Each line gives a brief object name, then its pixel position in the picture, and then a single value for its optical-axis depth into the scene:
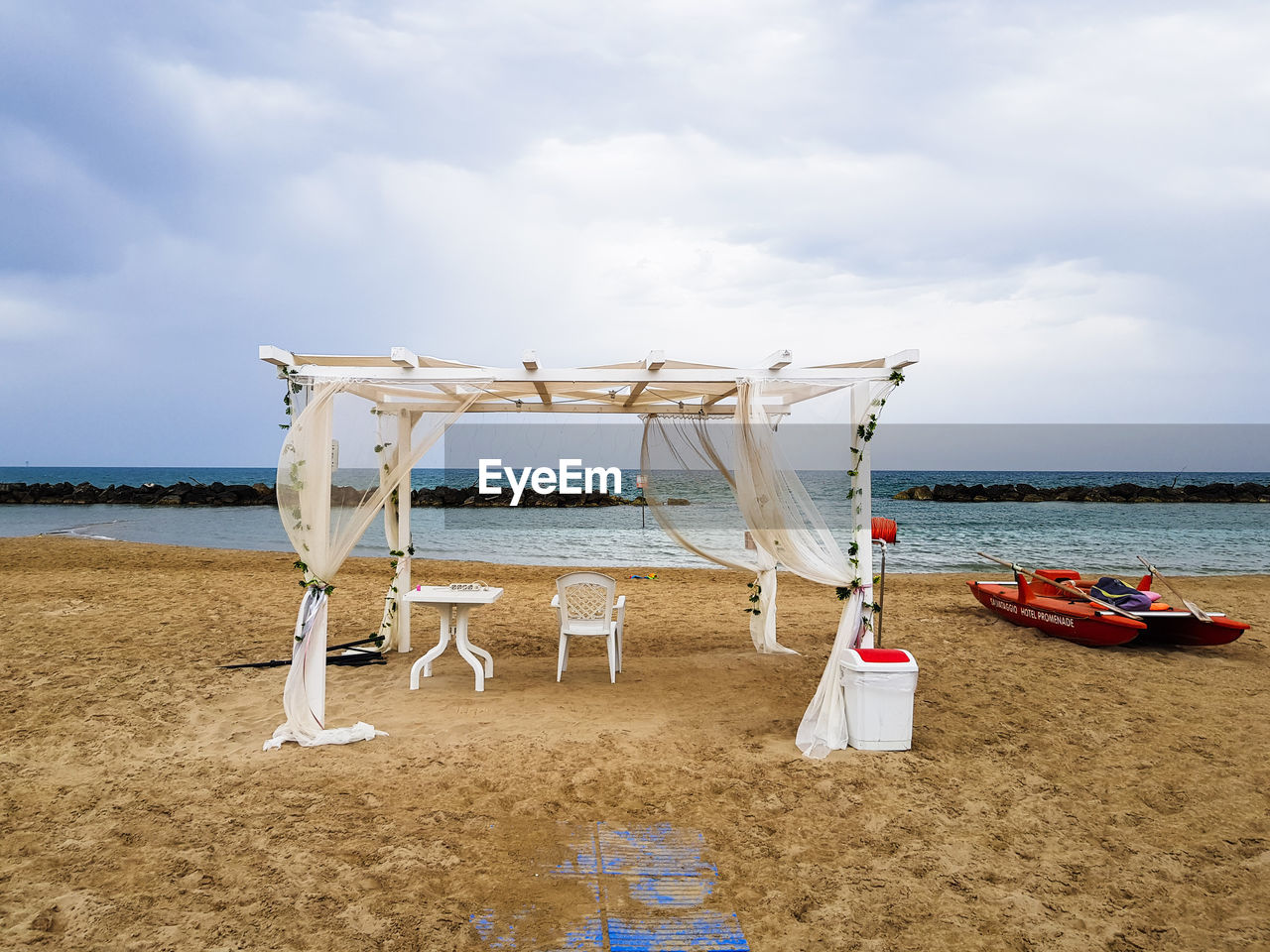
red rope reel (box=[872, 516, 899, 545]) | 4.52
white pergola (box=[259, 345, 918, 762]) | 4.08
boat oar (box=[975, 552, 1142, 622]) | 6.41
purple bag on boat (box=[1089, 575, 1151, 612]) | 6.62
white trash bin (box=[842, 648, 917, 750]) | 3.86
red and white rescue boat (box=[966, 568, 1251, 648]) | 6.27
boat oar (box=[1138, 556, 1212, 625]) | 6.14
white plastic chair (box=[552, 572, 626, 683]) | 5.07
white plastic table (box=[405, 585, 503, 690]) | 4.86
